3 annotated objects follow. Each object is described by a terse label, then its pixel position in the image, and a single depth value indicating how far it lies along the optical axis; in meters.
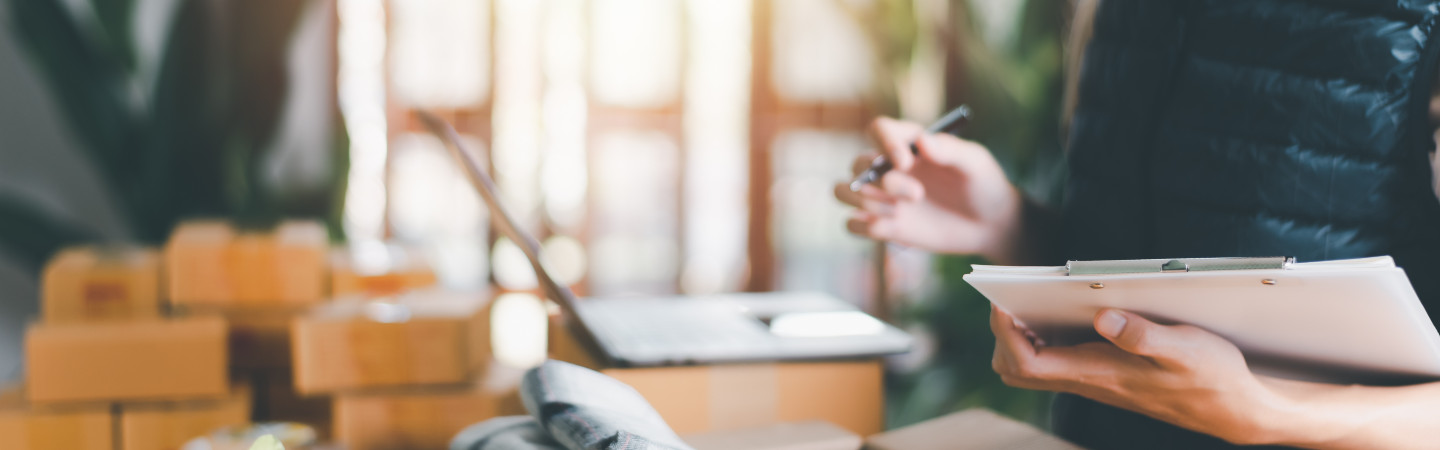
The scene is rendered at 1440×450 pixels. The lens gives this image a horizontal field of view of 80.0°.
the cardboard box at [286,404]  1.43
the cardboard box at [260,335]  1.38
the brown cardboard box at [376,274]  1.43
